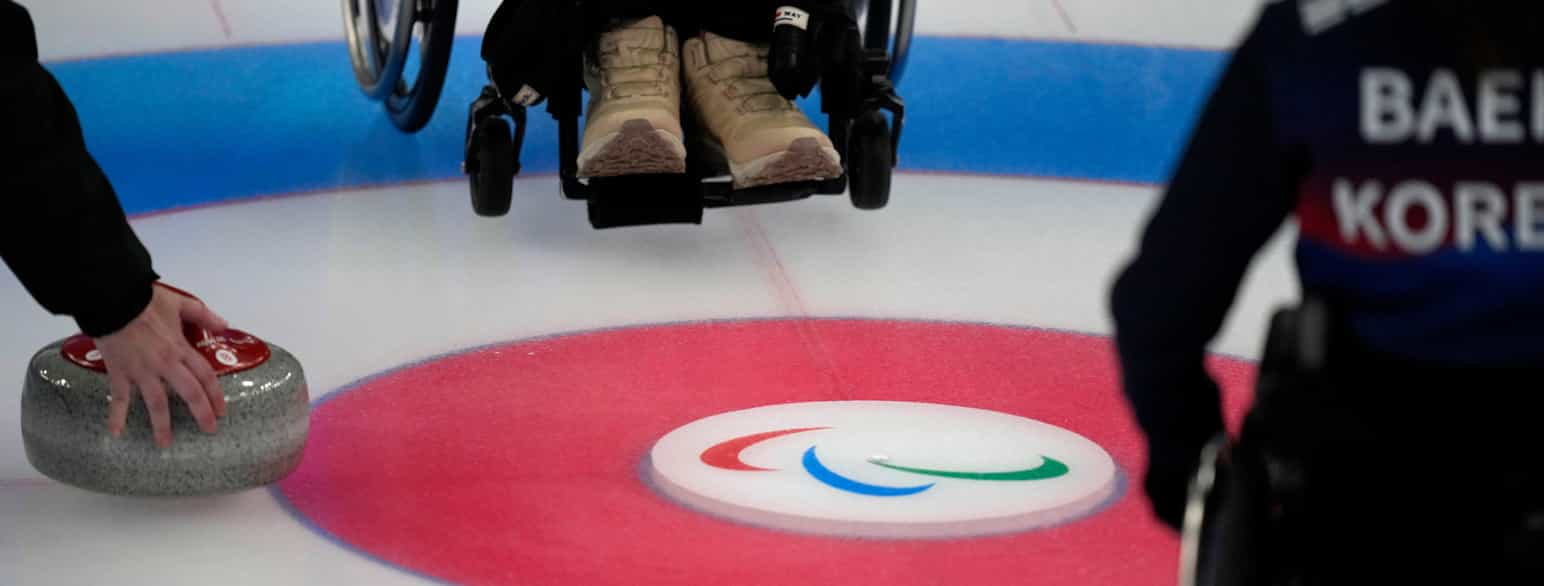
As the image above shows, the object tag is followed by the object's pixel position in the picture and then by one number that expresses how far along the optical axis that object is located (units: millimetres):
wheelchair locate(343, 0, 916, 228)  7586
